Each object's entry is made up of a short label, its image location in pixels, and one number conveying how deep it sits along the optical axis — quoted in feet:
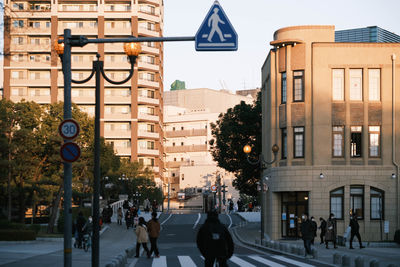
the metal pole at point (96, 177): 54.46
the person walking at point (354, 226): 107.91
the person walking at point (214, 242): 44.04
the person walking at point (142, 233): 86.33
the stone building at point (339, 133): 130.21
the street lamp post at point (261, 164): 113.70
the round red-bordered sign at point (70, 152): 44.01
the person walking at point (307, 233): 86.22
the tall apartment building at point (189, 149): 405.39
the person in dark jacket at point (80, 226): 110.22
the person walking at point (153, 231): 84.89
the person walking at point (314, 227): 90.87
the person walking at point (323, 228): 116.25
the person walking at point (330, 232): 108.78
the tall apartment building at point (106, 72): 330.13
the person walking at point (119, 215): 175.92
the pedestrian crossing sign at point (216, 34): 45.50
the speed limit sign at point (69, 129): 44.91
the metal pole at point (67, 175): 45.32
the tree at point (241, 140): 182.19
